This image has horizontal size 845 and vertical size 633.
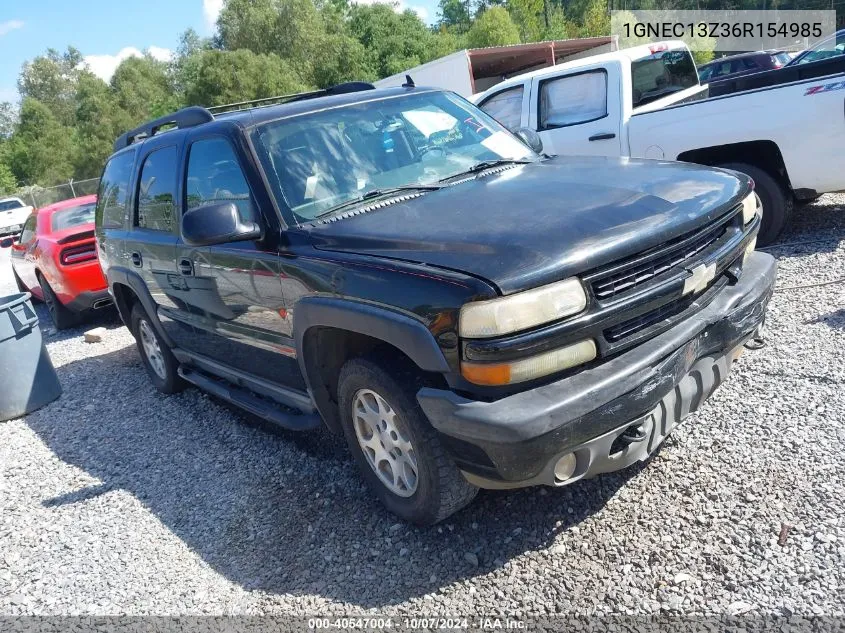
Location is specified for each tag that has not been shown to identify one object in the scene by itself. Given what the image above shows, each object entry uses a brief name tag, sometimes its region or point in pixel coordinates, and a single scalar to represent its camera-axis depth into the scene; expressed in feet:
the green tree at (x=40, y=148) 159.43
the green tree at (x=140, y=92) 164.66
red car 26.02
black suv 8.00
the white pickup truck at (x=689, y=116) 17.92
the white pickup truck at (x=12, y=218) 76.79
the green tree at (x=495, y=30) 138.72
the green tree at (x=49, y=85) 228.22
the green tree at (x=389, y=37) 150.20
